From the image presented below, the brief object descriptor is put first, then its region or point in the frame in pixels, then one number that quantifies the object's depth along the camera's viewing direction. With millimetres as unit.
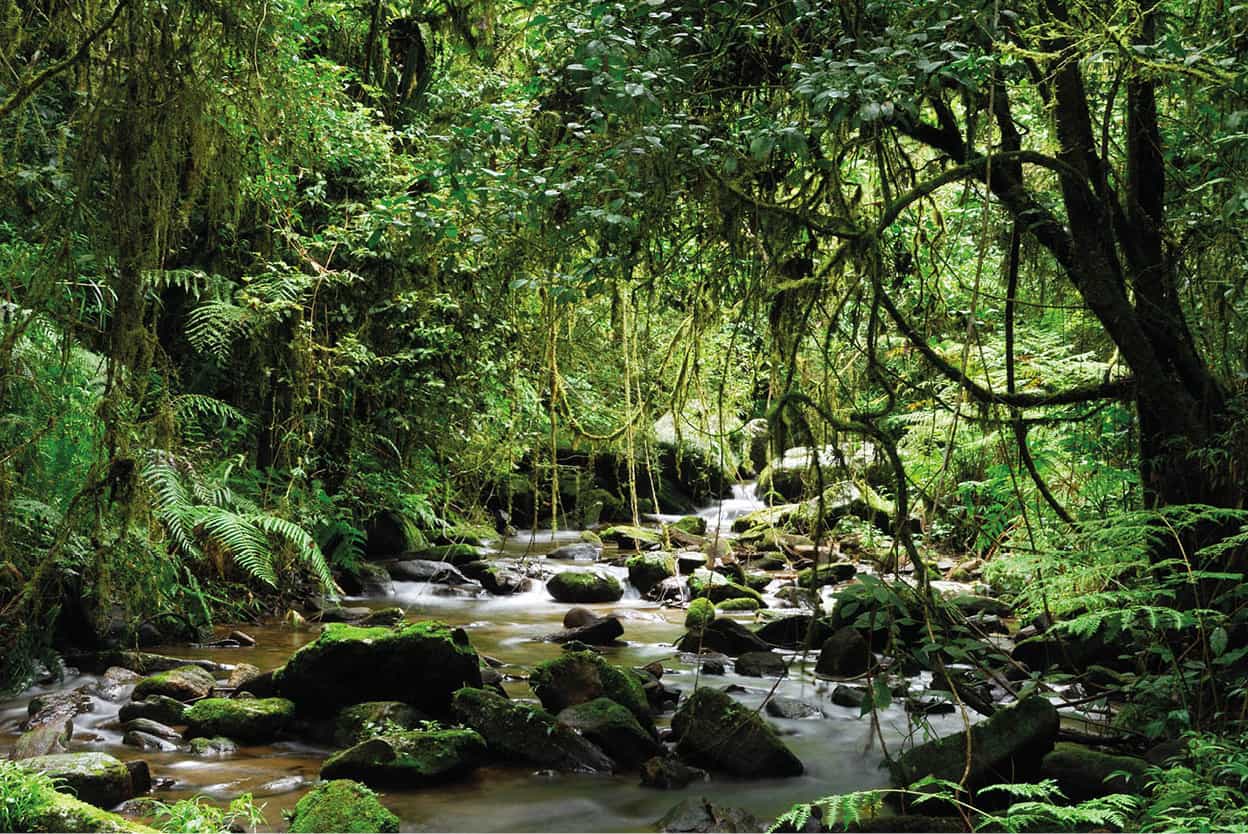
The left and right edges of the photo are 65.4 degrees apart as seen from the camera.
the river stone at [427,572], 9602
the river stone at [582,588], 9516
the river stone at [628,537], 11664
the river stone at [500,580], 9594
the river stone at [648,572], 9828
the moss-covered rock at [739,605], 9000
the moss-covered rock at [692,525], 12836
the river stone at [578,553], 11211
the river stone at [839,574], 9805
